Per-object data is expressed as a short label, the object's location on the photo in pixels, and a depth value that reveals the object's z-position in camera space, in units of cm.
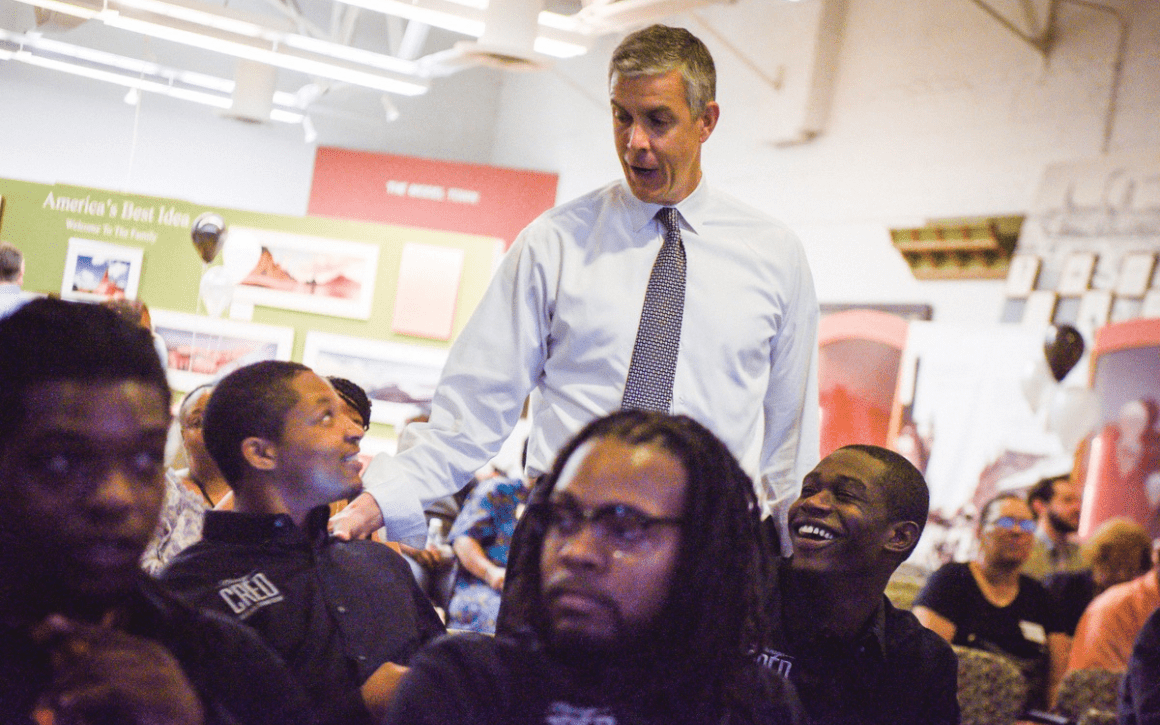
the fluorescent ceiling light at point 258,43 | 698
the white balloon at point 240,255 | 780
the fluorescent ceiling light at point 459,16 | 611
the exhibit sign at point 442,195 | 1026
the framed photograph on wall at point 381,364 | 770
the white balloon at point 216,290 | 777
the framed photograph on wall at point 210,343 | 769
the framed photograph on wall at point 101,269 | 786
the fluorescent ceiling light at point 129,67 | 908
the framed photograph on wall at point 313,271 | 779
